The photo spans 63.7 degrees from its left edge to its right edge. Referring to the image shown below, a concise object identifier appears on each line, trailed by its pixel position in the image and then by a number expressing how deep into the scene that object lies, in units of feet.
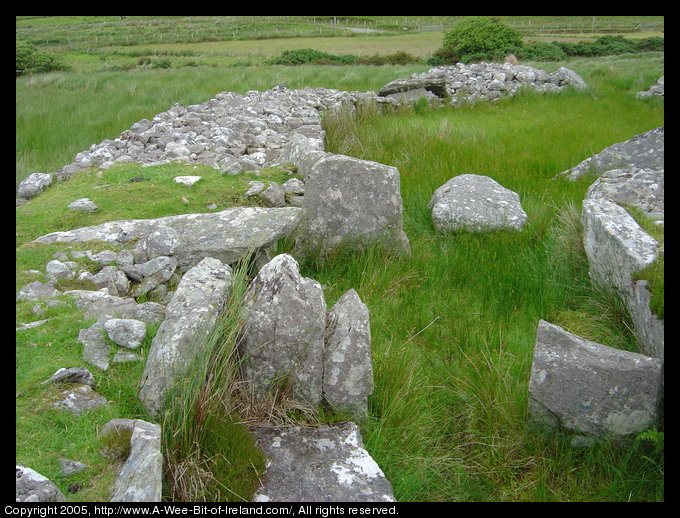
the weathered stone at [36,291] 13.70
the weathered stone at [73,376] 10.27
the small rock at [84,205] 19.96
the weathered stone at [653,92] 47.16
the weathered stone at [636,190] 18.07
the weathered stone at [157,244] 15.97
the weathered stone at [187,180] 22.07
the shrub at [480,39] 75.41
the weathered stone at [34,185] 24.22
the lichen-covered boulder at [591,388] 10.82
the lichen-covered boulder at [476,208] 21.20
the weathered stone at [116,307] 12.51
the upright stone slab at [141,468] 7.79
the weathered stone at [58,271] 15.08
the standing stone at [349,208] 18.49
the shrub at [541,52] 77.77
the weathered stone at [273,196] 21.26
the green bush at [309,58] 85.30
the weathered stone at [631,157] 24.76
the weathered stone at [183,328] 9.83
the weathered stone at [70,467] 8.38
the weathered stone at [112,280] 14.80
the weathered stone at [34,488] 7.70
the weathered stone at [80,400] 9.71
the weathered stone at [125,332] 11.47
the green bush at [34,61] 73.21
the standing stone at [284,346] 11.18
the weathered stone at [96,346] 10.96
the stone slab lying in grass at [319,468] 9.13
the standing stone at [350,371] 11.22
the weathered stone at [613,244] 13.84
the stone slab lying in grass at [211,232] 15.80
